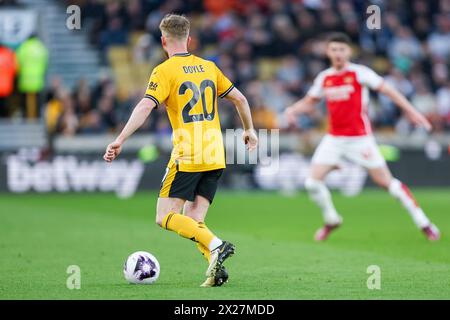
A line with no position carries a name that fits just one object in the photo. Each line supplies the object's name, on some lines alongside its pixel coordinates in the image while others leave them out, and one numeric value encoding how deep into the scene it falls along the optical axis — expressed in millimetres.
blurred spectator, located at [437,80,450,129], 25109
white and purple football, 8734
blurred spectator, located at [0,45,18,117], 23531
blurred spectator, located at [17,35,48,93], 23469
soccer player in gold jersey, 8492
